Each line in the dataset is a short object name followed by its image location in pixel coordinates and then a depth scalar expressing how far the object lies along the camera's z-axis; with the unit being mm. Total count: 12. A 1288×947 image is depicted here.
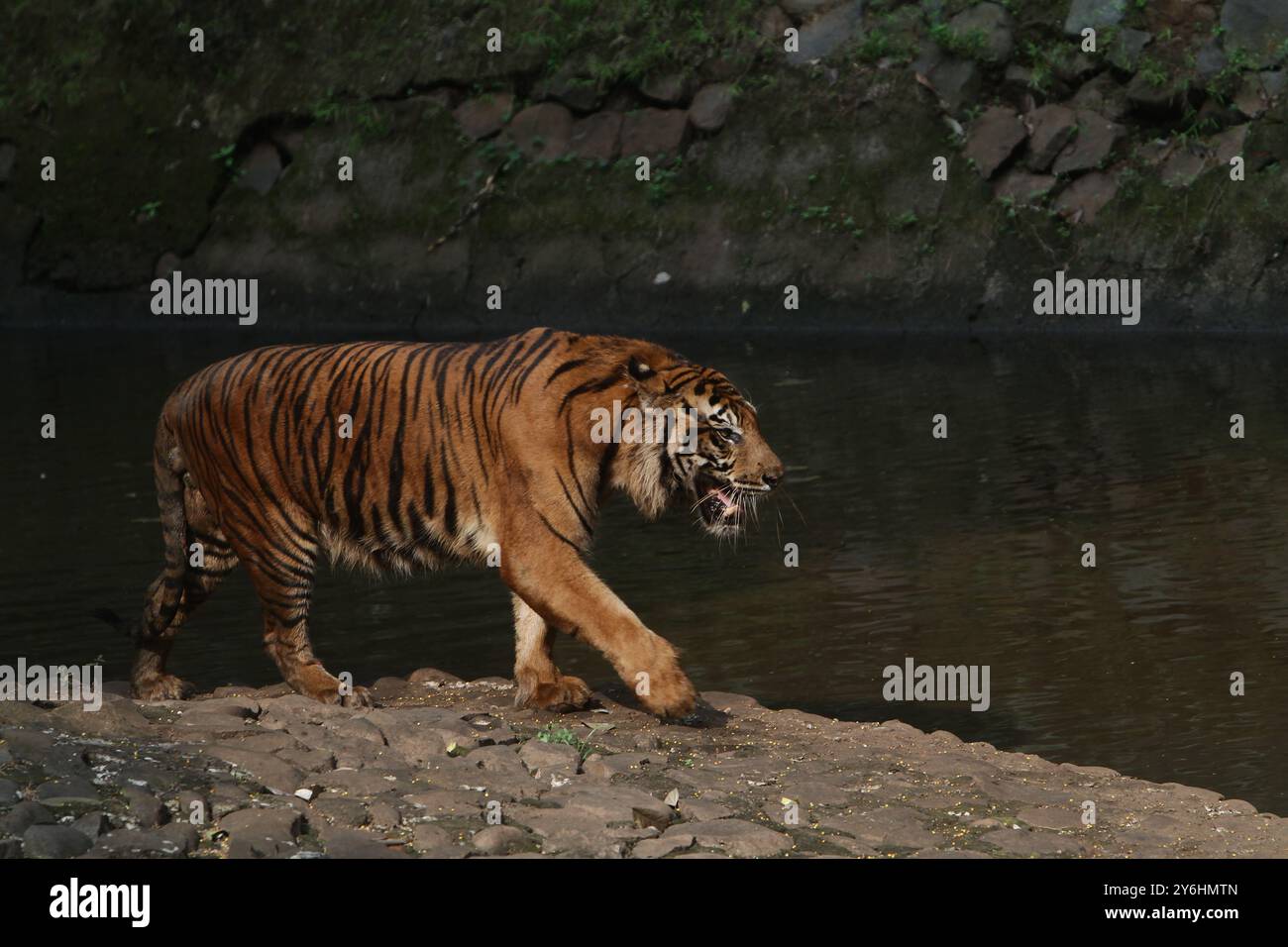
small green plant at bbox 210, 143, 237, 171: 21684
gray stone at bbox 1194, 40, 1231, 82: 17828
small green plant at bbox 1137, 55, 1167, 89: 17938
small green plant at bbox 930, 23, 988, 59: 18578
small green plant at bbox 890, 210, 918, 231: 18047
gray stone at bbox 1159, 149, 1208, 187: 17391
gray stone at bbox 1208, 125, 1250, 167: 17391
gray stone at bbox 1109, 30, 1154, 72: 18198
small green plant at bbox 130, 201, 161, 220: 21812
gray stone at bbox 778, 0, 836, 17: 19844
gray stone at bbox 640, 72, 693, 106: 19734
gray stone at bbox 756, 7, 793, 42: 19828
